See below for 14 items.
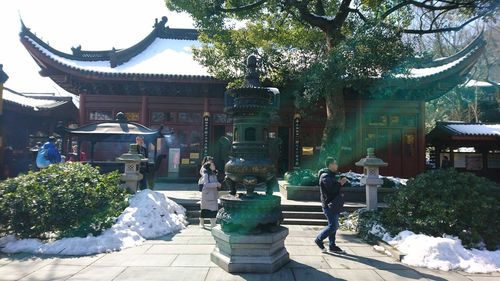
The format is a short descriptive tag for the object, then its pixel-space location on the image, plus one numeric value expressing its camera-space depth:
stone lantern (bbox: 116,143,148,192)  8.09
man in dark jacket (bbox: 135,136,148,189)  8.86
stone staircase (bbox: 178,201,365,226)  7.96
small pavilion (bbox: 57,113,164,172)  9.37
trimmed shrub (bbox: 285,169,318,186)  9.77
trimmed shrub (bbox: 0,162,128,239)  5.76
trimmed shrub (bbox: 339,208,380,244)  6.67
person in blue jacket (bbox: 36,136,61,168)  8.47
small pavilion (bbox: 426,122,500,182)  14.24
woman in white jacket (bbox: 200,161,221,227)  7.16
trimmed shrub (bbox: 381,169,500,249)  5.58
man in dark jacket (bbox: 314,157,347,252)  5.52
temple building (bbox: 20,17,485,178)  13.83
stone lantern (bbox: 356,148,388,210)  7.83
